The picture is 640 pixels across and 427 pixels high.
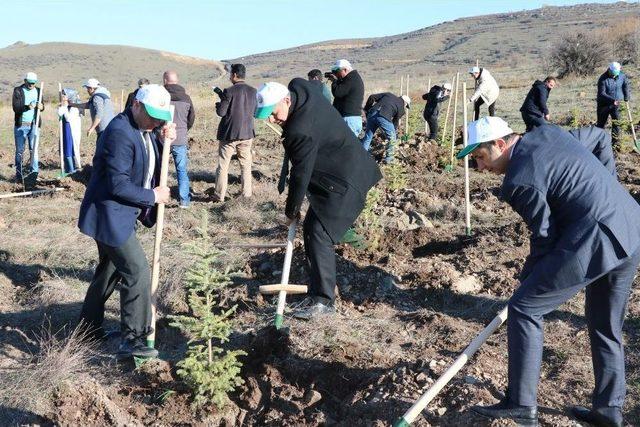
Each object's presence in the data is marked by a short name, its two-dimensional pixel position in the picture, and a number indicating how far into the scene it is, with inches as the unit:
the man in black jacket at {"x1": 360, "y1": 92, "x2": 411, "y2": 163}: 458.0
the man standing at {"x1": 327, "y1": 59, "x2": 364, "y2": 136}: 386.9
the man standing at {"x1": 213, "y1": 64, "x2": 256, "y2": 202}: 373.1
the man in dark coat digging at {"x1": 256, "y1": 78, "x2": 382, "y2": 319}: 193.3
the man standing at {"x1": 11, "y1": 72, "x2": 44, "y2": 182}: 440.8
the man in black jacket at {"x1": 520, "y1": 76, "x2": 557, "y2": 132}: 492.5
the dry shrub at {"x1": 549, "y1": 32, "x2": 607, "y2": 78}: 1190.9
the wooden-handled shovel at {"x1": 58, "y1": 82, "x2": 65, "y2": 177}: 473.1
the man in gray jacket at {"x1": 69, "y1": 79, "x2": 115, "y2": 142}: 429.4
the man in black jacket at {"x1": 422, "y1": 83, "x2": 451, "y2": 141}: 559.5
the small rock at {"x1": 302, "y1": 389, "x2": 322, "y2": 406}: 176.2
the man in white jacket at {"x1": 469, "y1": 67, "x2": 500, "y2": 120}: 427.2
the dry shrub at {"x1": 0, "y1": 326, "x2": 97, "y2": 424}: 176.1
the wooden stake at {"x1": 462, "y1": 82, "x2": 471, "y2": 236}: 315.9
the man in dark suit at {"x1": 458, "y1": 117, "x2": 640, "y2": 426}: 135.4
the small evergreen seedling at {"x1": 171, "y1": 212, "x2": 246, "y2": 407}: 166.4
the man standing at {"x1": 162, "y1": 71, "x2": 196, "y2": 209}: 369.4
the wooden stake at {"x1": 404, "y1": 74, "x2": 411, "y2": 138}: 592.0
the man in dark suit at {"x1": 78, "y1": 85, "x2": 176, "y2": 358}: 179.9
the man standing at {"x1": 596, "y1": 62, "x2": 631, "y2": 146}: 514.9
